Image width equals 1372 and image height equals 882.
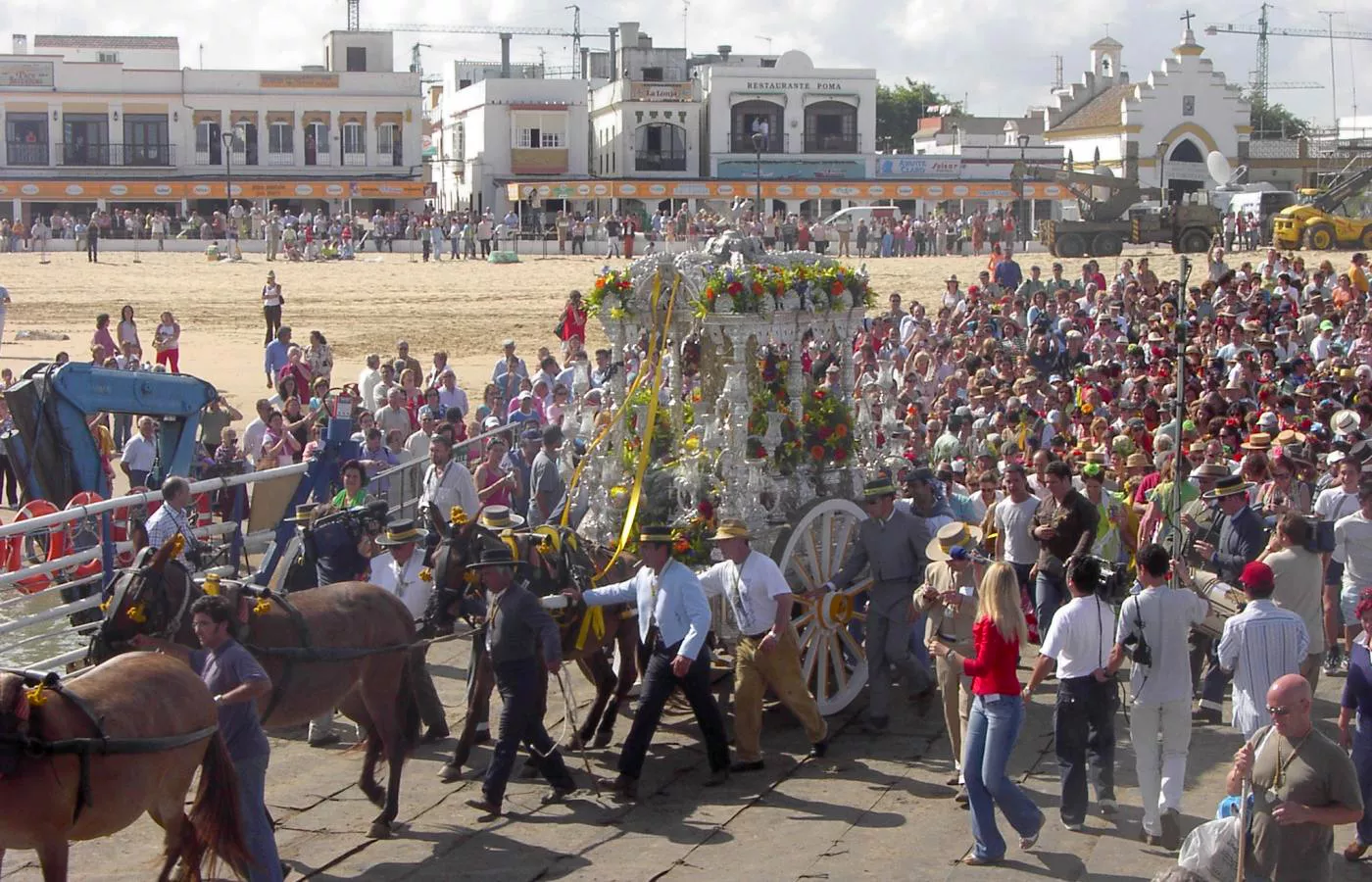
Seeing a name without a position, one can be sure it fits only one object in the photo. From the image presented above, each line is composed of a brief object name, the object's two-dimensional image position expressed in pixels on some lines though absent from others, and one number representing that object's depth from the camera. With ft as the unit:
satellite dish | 167.94
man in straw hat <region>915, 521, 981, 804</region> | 28.71
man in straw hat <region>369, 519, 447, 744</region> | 33.35
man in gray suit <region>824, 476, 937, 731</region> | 33.45
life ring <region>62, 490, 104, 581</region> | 38.93
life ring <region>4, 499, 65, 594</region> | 40.88
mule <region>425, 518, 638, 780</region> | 31.22
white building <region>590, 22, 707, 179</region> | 230.68
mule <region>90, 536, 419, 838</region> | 25.77
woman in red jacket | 26.20
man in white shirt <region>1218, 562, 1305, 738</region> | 25.53
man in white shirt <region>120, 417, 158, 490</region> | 52.44
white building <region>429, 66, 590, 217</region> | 231.71
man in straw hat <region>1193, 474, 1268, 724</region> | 32.89
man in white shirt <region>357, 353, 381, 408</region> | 63.06
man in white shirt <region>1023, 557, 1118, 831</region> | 26.99
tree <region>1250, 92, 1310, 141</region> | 315.58
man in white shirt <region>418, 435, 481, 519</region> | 41.47
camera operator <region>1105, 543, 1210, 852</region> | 26.40
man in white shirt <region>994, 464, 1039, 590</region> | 36.35
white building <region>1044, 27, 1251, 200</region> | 223.71
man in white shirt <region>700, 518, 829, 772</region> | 31.04
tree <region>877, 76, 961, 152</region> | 319.47
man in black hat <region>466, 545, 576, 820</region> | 28.89
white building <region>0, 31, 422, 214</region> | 217.77
